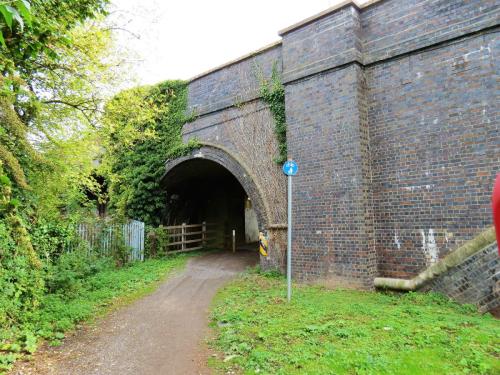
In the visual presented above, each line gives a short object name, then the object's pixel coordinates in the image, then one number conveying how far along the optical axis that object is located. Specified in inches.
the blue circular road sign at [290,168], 256.7
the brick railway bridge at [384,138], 238.4
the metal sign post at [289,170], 248.8
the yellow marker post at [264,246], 346.9
